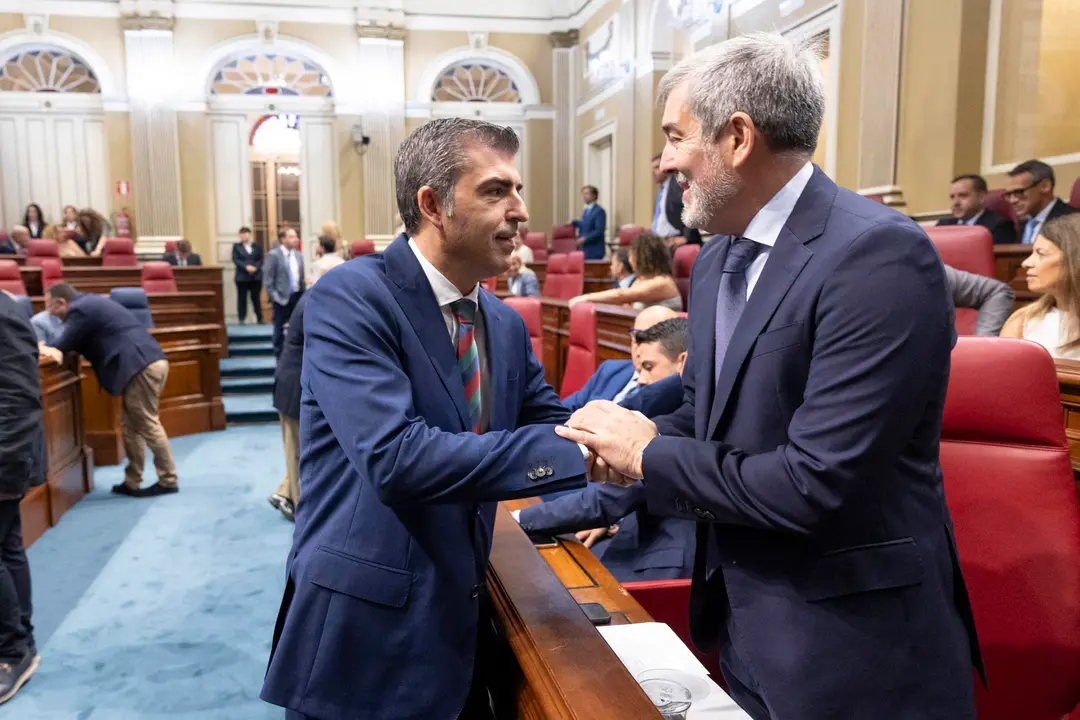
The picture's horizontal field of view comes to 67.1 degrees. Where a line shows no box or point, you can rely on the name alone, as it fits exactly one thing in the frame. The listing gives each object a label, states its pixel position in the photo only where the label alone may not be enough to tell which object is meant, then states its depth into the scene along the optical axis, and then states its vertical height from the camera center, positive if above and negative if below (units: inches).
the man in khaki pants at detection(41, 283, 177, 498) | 175.9 -24.7
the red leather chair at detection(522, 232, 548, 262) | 406.6 +2.4
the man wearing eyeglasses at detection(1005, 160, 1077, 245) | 168.6 +11.0
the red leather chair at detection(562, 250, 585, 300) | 278.4 -9.3
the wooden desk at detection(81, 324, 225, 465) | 245.0 -40.3
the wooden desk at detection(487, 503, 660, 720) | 37.4 -20.6
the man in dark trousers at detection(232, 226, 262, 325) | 398.3 -10.3
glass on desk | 41.8 -23.5
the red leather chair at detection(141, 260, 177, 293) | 305.1 -10.2
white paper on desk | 47.1 -23.4
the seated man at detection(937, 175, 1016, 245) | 176.1 +8.8
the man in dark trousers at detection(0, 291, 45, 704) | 98.6 -26.2
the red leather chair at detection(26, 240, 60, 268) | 314.0 -0.2
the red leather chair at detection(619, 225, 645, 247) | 334.3 +6.7
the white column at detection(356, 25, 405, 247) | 452.4 +76.5
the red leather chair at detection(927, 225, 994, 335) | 124.3 -0.9
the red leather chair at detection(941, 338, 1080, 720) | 55.1 -18.7
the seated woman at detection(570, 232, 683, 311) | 171.8 -5.8
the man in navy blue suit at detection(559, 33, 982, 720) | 36.1 -8.4
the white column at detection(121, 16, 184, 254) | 427.8 +61.8
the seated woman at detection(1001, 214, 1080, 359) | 97.7 -5.3
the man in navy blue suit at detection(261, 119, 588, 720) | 41.1 -11.3
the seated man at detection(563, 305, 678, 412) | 109.8 -18.2
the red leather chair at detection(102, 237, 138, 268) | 365.1 -1.3
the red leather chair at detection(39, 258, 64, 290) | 273.6 -7.1
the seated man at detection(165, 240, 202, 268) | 382.6 -2.9
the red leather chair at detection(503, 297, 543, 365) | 186.5 -14.6
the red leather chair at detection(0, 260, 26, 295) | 242.1 -8.2
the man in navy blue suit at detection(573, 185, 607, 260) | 370.0 +9.8
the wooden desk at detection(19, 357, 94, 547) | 156.6 -44.3
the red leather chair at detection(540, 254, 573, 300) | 291.4 -9.6
